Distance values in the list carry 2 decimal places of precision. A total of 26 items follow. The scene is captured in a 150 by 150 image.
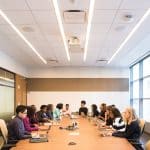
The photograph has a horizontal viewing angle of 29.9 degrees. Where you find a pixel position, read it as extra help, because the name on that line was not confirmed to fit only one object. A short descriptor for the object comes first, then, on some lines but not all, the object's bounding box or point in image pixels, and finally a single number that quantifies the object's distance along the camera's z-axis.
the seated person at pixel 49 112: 9.42
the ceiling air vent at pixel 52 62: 11.11
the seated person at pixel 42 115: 8.18
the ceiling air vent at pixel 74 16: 4.98
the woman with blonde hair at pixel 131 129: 4.89
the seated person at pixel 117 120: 6.31
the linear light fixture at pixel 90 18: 4.59
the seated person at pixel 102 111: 9.60
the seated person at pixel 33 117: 6.89
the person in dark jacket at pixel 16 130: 4.74
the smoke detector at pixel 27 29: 6.05
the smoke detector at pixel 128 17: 5.22
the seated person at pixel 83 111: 11.46
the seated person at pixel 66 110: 11.79
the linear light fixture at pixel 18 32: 5.18
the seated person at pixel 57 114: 9.46
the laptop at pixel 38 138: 4.26
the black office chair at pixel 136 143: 4.76
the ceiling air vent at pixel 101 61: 11.19
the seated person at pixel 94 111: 10.78
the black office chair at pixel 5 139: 4.49
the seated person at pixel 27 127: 5.93
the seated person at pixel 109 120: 6.94
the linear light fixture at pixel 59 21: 4.61
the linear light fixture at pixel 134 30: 5.16
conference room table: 3.82
